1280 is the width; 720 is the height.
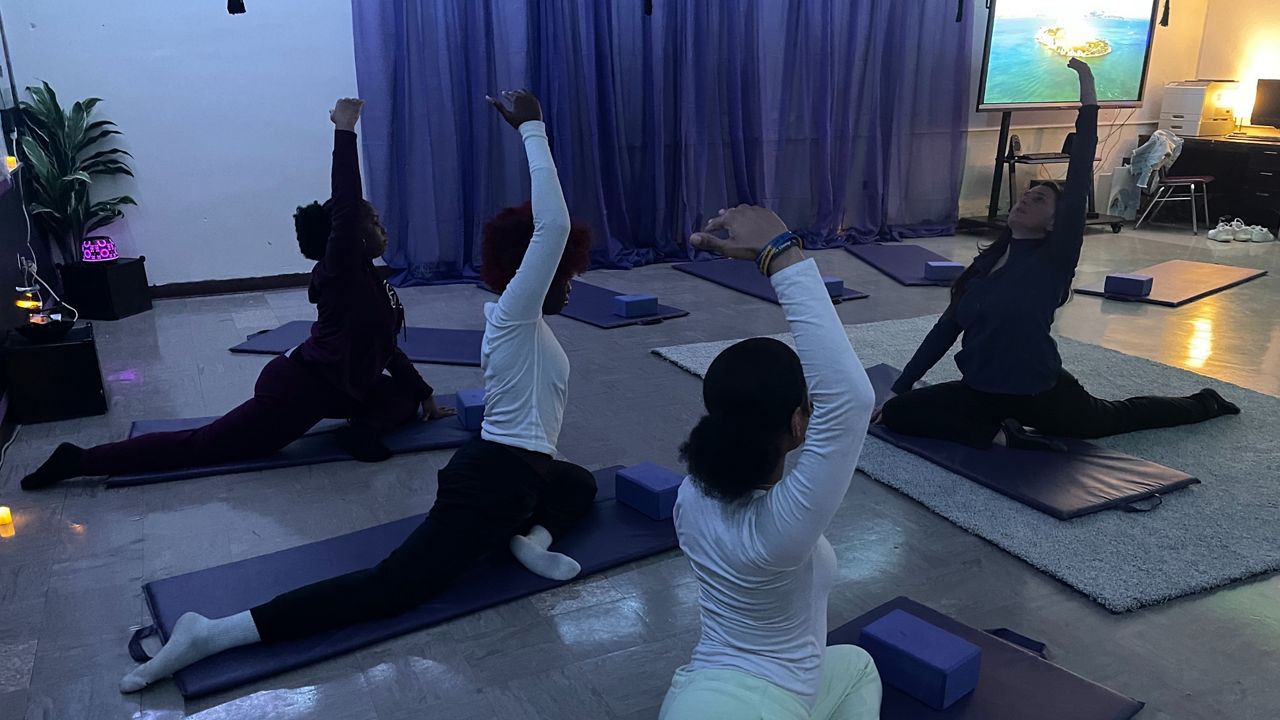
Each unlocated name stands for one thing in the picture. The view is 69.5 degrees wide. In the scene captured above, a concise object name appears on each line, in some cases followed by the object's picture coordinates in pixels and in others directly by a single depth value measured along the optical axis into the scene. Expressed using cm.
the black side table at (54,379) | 340
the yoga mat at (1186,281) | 546
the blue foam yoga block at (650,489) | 262
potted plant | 489
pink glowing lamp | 497
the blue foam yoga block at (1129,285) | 541
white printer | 824
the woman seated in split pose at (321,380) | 289
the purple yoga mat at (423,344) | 431
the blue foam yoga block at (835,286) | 536
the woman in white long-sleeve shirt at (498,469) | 196
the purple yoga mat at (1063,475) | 275
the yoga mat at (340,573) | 199
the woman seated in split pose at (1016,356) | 298
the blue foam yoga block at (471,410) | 333
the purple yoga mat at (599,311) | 488
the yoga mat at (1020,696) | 178
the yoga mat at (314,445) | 296
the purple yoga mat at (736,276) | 554
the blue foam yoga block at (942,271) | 586
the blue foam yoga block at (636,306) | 491
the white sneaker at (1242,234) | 746
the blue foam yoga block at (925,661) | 177
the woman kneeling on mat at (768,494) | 122
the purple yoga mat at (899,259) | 605
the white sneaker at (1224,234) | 749
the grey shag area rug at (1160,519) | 238
